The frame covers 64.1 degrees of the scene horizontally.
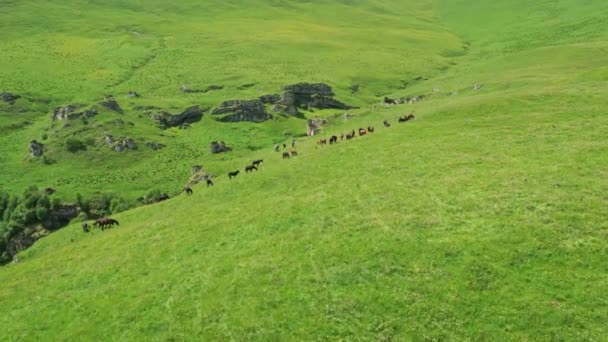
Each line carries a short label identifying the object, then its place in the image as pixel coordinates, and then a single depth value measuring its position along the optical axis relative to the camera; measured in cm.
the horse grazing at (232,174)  5469
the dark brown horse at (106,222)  4896
